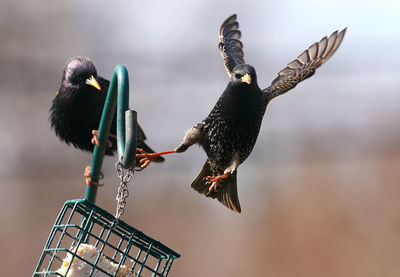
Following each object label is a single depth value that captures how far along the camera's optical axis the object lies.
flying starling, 7.43
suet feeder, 5.00
